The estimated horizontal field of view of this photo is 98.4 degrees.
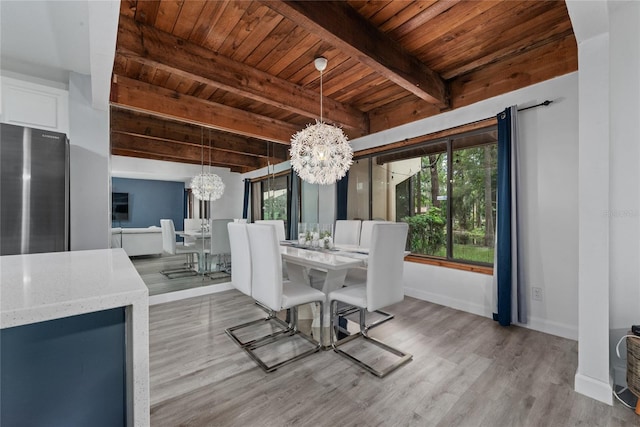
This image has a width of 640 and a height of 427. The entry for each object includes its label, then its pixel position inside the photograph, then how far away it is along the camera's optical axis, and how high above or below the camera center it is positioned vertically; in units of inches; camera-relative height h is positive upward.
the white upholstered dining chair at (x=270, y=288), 83.0 -23.4
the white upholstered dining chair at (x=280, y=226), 162.1 -6.9
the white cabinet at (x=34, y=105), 93.0 +39.1
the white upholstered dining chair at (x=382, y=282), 81.2 -20.9
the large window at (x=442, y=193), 126.4 +11.2
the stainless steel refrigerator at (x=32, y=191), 78.0 +7.3
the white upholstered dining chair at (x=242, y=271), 95.9 -20.6
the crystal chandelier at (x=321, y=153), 111.0 +25.5
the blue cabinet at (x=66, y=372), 27.1 -16.7
